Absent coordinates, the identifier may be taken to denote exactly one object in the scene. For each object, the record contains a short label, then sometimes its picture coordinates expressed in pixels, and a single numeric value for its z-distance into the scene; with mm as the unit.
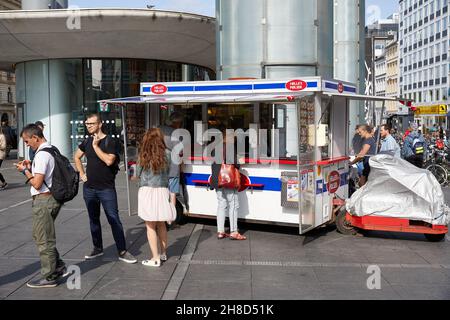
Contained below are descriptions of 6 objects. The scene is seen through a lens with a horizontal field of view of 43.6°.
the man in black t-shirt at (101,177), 6559
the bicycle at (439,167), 15109
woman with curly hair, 6500
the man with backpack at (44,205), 5617
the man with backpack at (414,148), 14336
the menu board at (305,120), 7574
